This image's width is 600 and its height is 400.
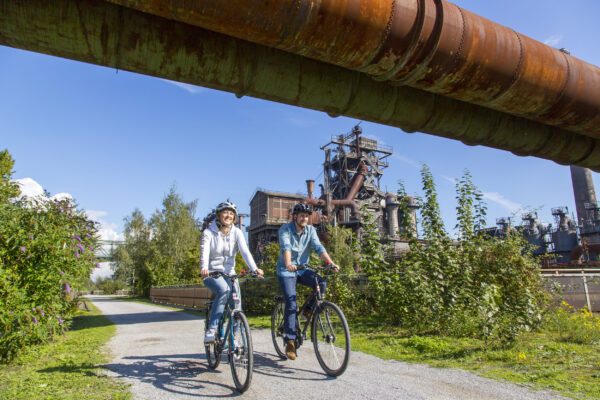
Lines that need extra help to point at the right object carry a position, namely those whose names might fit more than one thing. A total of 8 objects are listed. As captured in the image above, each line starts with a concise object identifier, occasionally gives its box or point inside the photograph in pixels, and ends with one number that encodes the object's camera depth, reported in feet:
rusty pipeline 10.52
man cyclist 16.19
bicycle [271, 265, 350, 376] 13.98
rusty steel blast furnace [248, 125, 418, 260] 156.25
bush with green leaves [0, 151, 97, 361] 17.03
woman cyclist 15.34
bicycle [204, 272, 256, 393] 12.73
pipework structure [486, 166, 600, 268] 163.63
